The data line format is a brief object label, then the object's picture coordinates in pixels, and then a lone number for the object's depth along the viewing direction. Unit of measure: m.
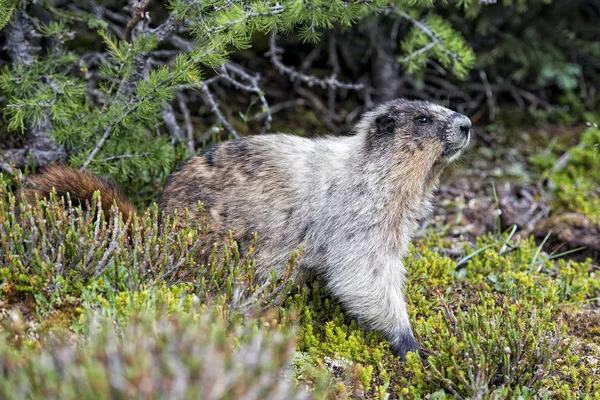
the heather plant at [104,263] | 7.91
